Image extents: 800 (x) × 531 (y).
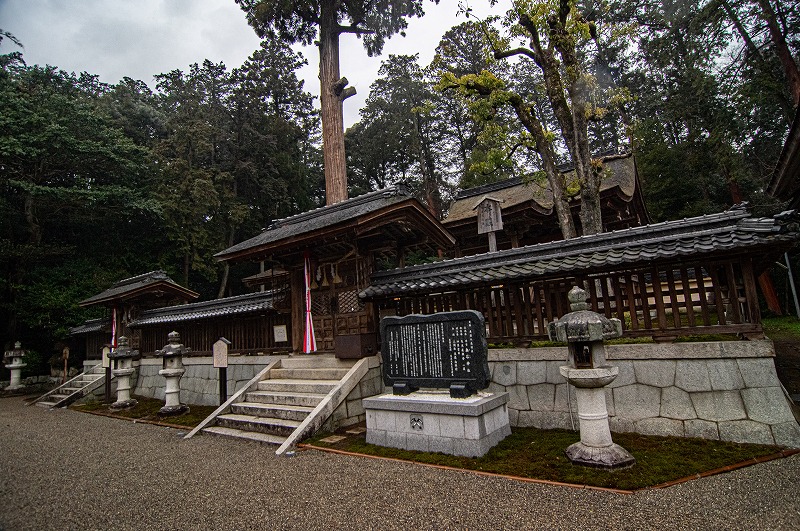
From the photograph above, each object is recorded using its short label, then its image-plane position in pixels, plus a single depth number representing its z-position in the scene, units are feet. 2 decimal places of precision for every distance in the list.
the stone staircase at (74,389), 45.09
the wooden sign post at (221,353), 30.09
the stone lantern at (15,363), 57.53
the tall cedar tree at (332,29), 47.65
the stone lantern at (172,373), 34.42
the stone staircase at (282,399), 24.18
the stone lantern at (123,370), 40.81
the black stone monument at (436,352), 18.98
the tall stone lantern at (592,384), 15.52
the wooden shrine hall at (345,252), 28.14
